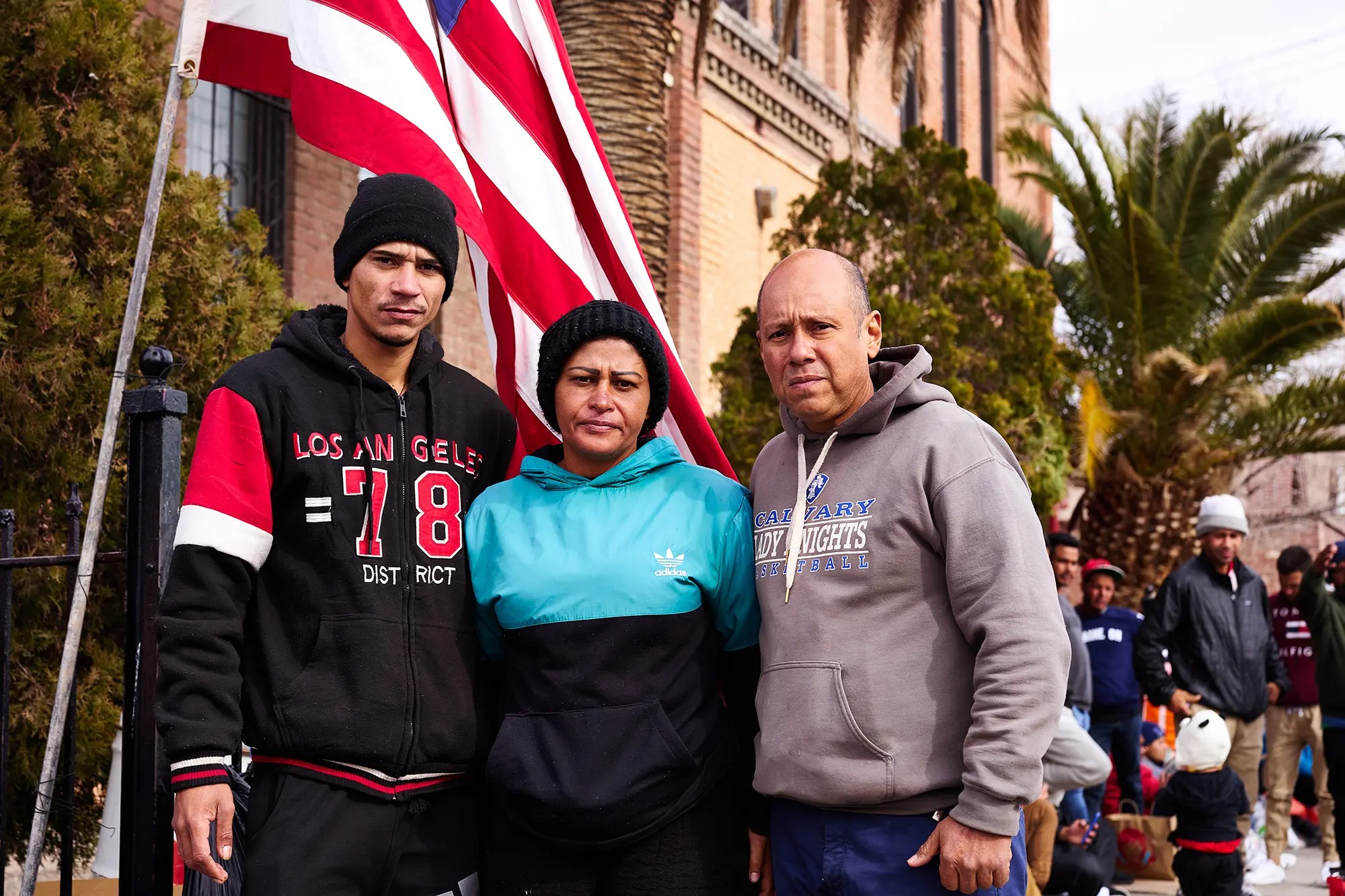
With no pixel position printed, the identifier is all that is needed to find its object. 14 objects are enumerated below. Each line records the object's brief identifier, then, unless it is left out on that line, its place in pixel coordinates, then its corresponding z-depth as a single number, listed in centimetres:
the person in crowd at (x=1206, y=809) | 661
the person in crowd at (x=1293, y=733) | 912
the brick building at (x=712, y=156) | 927
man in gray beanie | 812
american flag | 365
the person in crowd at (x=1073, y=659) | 753
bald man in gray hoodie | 257
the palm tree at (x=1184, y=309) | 1545
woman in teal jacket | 273
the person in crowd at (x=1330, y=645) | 820
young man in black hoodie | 261
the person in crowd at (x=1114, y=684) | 943
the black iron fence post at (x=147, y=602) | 320
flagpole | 337
